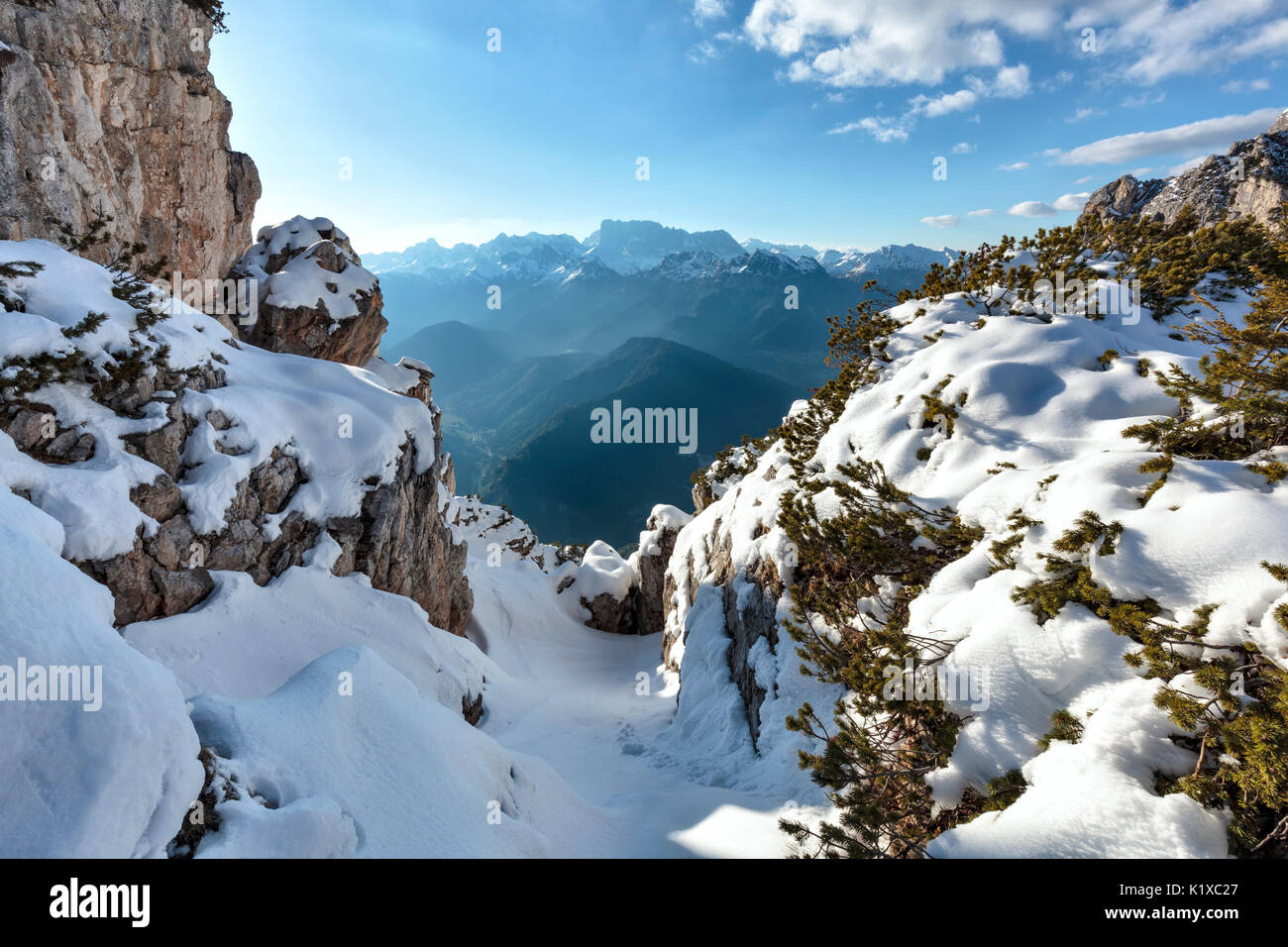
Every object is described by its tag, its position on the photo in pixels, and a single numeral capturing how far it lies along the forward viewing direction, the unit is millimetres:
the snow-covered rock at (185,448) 9992
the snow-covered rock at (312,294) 30797
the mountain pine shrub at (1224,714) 3779
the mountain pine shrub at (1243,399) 5344
